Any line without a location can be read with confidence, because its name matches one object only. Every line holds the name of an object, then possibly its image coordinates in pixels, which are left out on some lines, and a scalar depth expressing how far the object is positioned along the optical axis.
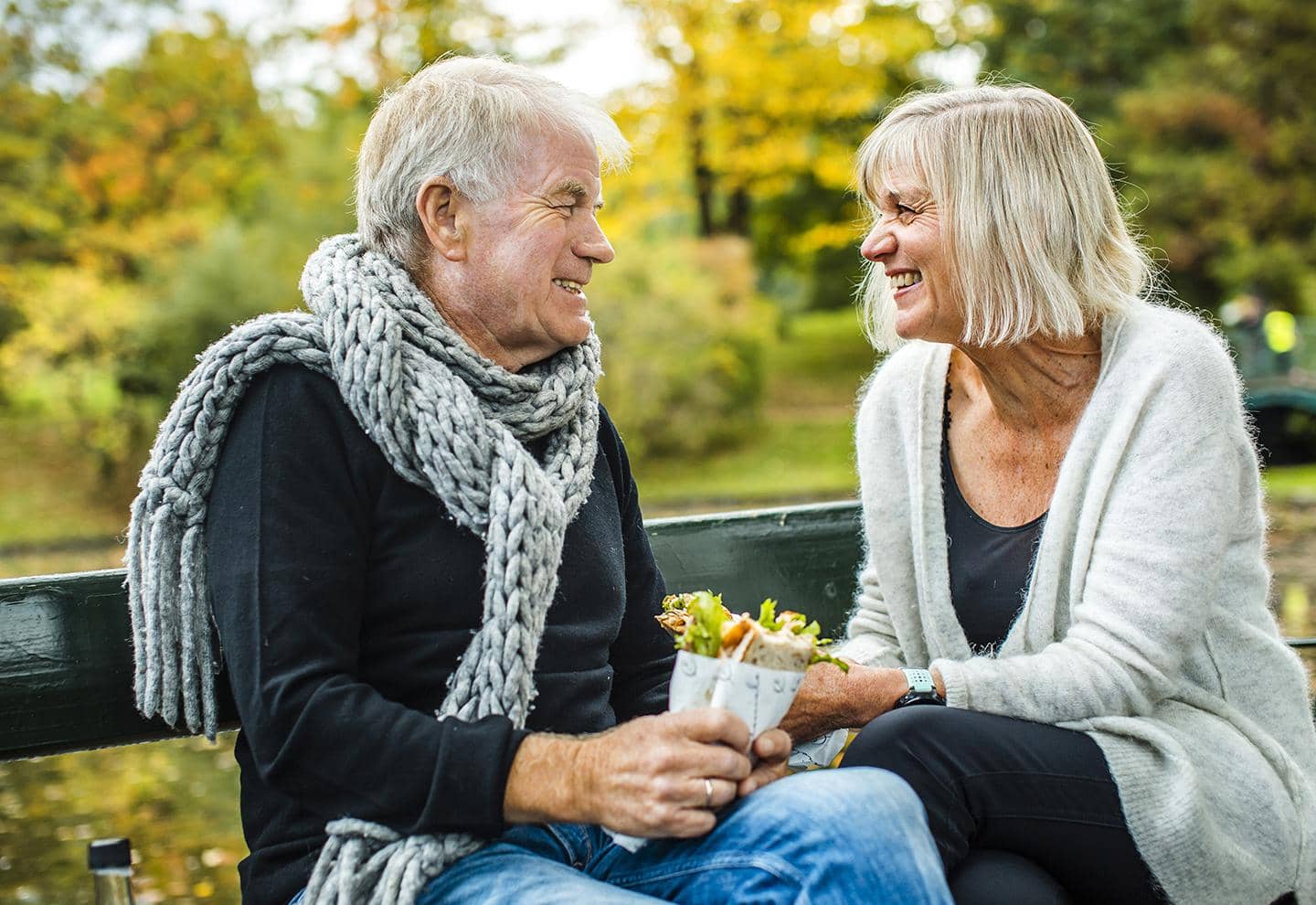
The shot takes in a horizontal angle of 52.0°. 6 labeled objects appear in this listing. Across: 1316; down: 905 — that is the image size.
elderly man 1.90
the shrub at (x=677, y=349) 14.65
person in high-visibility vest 16.06
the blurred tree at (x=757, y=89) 15.98
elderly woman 2.37
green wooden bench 2.51
